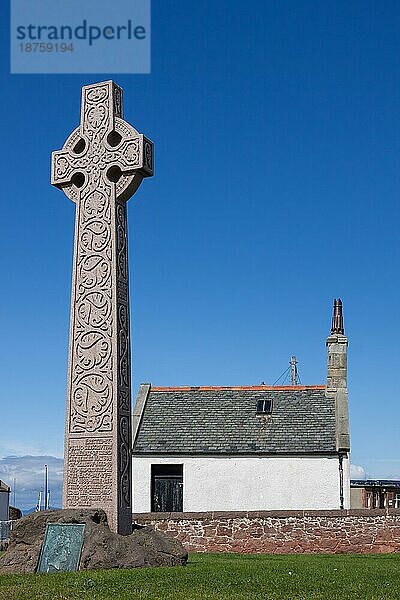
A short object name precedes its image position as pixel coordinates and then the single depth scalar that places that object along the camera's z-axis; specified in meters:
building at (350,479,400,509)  39.06
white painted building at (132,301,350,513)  32.28
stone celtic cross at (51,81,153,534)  16.39
